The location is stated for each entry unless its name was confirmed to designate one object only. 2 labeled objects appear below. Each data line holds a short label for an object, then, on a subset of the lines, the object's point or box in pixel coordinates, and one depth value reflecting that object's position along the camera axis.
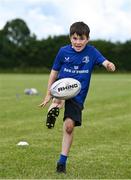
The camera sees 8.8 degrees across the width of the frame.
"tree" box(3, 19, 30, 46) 141.91
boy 11.01
